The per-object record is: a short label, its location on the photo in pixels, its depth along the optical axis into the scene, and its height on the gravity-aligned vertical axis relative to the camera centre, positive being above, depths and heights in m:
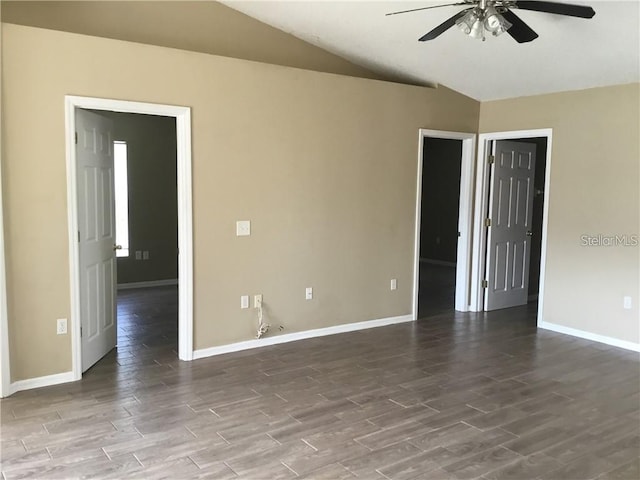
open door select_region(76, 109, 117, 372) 4.17 -0.33
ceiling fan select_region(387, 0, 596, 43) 3.25 +1.13
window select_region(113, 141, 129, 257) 7.46 -0.06
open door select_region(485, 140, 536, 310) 6.45 -0.30
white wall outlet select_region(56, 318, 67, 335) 3.99 -0.97
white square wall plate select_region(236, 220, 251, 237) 4.78 -0.28
